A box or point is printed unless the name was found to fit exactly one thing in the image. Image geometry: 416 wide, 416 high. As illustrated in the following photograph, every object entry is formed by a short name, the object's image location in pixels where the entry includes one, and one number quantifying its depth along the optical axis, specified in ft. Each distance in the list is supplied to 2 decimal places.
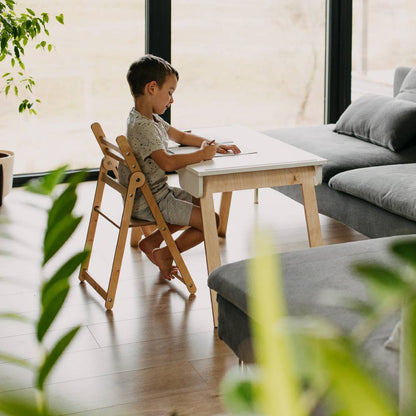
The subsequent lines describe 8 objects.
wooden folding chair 14.43
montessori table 14.17
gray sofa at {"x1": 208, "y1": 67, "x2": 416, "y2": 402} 9.91
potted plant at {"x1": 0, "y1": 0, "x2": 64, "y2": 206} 20.42
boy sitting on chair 14.78
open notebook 15.43
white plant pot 22.29
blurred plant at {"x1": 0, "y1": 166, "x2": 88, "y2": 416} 1.16
